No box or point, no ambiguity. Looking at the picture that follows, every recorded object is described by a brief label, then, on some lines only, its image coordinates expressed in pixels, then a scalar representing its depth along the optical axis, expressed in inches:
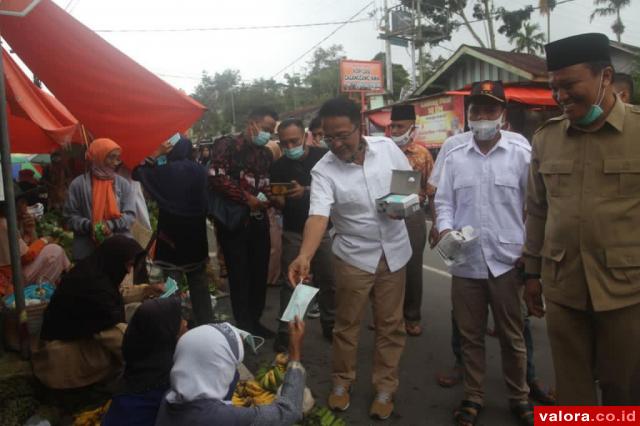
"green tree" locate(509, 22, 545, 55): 1433.3
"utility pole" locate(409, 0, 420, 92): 912.5
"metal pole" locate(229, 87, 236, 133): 2211.4
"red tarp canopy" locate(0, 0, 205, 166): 130.6
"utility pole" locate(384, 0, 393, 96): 901.2
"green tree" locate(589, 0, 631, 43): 1745.8
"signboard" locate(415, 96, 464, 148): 518.0
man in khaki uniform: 81.4
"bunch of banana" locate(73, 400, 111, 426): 120.6
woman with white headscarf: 73.9
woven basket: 136.3
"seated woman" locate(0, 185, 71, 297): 163.2
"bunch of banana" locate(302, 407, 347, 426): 117.5
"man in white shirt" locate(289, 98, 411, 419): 117.6
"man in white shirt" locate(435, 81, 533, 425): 113.2
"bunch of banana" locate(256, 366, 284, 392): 130.0
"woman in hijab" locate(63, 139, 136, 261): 159.8
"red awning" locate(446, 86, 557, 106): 451.2
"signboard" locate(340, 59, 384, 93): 950.4
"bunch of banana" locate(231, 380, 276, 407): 123.1
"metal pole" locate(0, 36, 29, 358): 118.4
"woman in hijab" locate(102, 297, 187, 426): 85.1
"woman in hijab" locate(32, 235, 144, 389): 125.0
